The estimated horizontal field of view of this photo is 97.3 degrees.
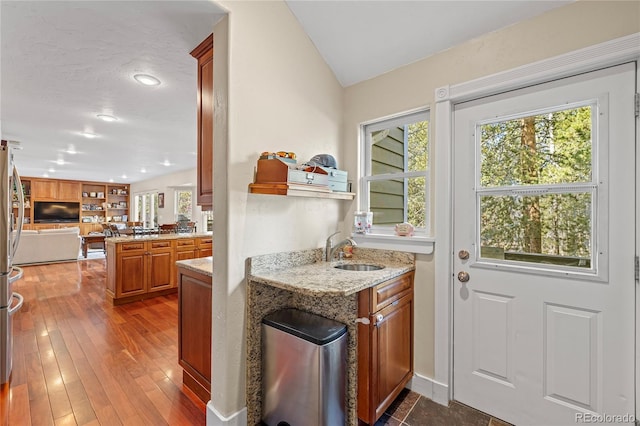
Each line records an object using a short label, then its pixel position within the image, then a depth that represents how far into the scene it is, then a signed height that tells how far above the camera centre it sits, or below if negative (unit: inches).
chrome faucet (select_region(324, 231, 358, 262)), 87.6 -11.3
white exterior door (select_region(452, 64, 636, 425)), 56.9 -8.9
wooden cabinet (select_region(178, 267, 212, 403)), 75.0 -33.5
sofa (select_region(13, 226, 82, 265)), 244.8 -31.1
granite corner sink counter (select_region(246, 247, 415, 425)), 62.1 -23.8
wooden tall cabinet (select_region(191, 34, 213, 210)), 73.7 +24.6
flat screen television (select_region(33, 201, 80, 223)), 382.3 -0.3
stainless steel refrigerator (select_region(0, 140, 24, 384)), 84.0 -15.2
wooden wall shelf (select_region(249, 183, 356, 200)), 62.9 +5.4
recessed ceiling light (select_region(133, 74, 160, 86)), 91.9 +44.4
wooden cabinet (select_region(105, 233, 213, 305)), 152.8 -29.7
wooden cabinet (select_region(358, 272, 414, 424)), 62.2 -32.0
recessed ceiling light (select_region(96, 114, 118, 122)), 127.6 +43.9
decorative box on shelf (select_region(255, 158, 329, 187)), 63.4 +9.2
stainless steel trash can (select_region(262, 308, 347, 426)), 57.2 -33.9
